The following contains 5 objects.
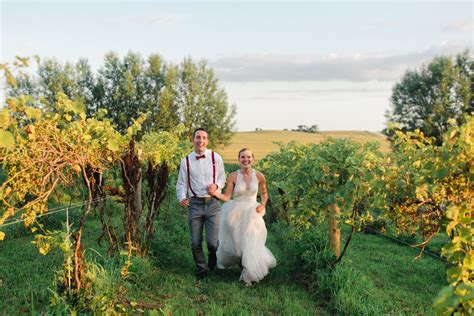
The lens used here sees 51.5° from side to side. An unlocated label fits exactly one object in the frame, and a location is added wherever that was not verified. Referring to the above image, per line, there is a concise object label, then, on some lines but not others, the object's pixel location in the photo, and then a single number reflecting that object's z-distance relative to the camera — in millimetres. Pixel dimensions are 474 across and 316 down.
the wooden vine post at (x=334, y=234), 7712
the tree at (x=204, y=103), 44688
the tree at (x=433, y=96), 39875
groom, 7270
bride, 7121
